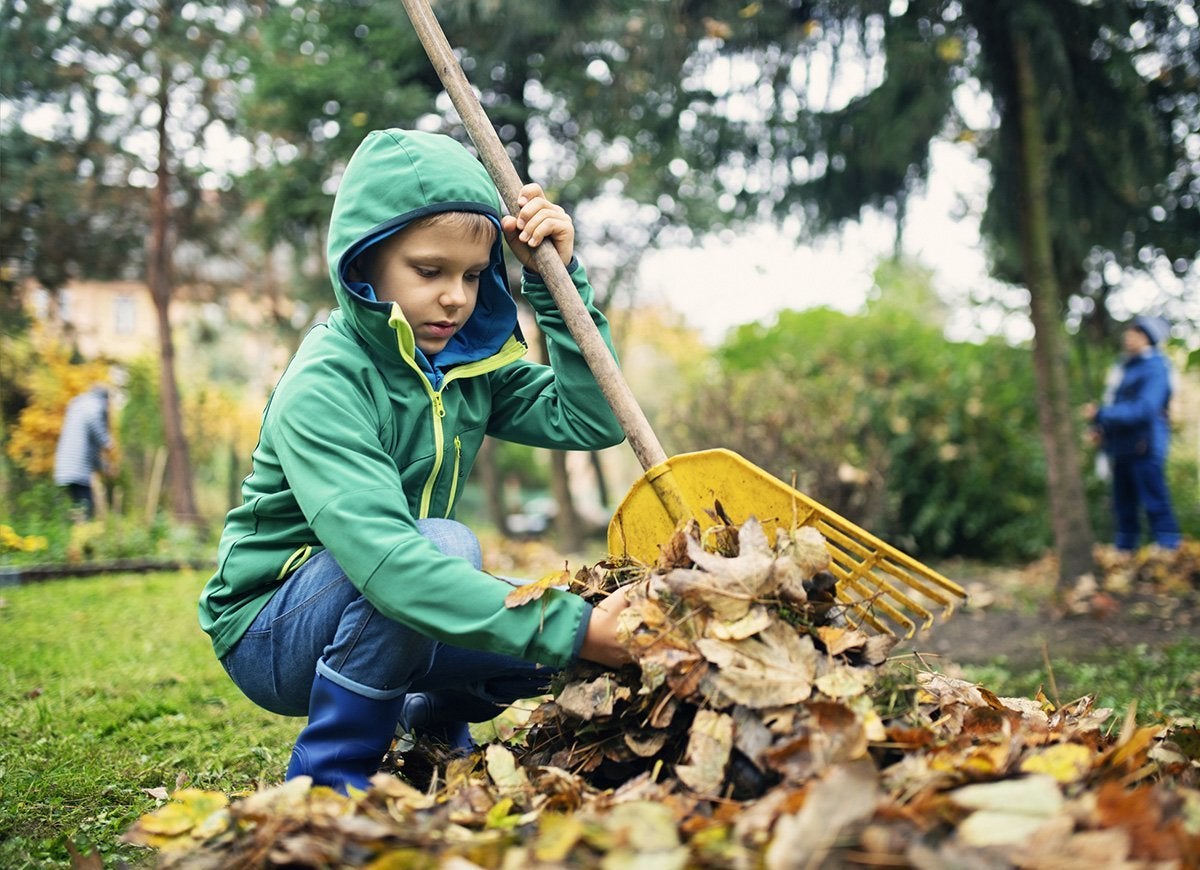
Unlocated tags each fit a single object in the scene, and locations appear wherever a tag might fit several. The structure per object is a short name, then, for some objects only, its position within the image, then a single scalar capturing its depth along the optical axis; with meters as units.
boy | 1.53
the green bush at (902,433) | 6.48
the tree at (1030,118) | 4.82
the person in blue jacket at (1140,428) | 5.92
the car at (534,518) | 16.88
